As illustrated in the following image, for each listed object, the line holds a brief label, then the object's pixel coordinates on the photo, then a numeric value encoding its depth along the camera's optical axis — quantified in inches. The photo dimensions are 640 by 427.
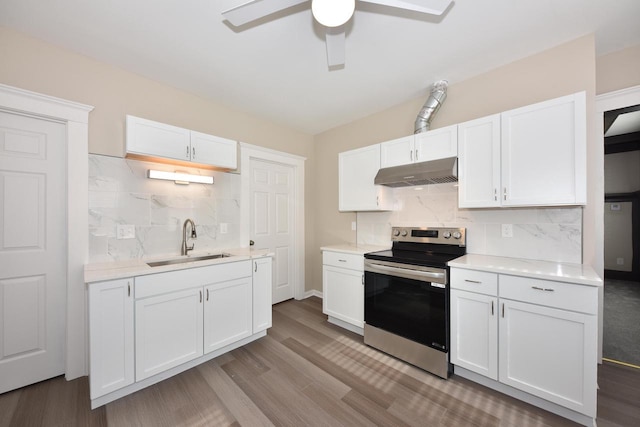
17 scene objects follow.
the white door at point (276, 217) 137.8
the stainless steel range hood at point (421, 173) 86.9
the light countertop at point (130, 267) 68.0
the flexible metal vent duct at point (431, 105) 100.1
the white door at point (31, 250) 73.5
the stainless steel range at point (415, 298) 79.8
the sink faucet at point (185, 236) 102.5
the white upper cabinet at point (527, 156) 68.2
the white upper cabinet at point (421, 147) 90.0
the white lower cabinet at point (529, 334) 59.2
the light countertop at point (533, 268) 60.4
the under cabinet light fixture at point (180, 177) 95.5
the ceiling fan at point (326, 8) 51.8
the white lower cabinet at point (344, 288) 106.1
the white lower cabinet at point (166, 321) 67.4
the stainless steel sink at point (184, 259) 91.9
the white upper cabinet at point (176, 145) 86.3
